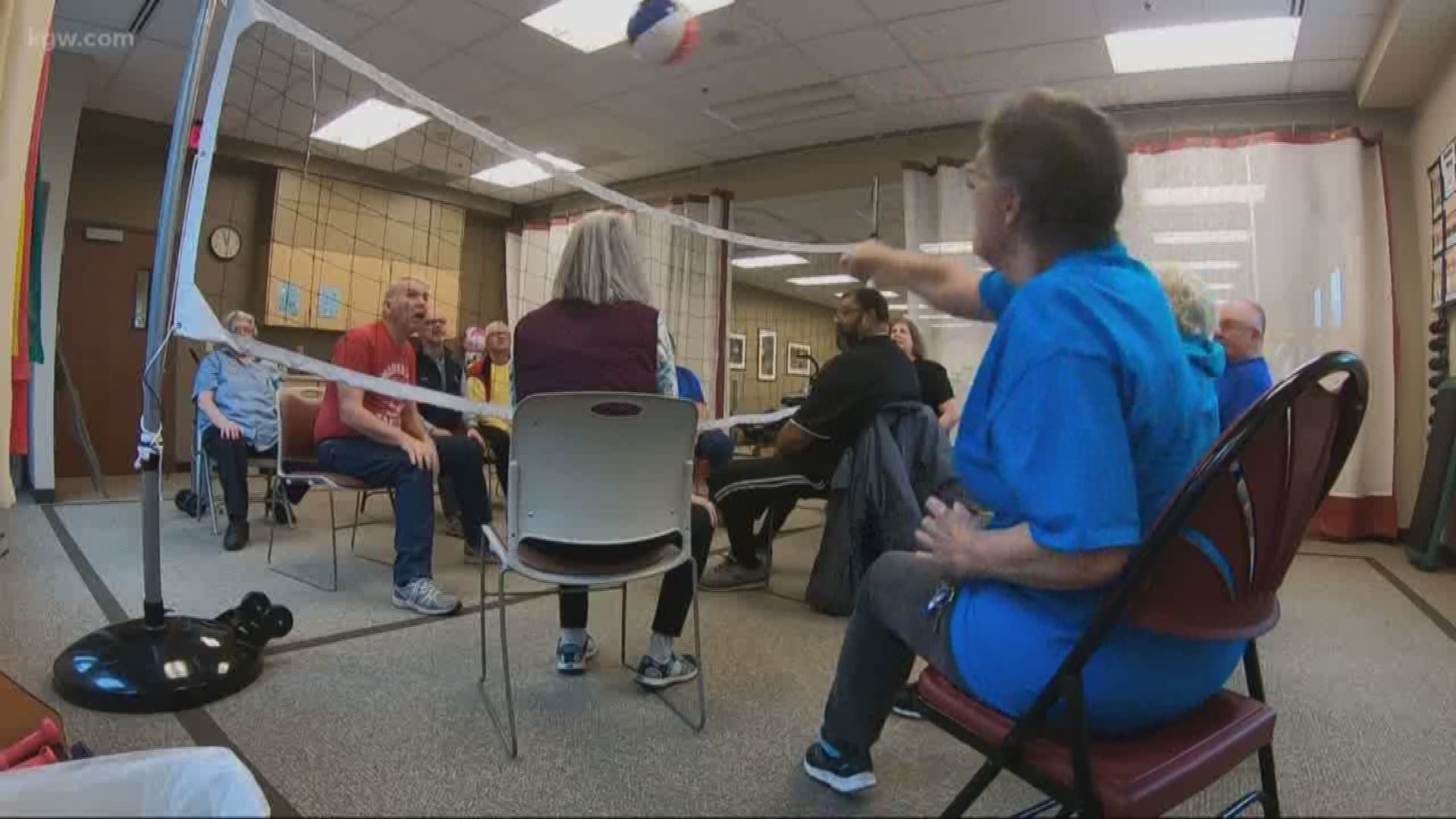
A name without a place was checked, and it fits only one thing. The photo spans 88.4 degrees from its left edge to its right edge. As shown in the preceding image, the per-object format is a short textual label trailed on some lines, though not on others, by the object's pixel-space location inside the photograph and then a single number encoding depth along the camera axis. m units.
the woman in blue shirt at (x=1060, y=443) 0.73
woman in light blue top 3.55
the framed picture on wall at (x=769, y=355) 13.63
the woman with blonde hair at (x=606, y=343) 1.78
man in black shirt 2.50
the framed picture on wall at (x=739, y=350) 12.46
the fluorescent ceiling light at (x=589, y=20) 3.98
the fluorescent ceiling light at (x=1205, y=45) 3.88
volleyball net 5.49
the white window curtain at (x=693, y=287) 6.27
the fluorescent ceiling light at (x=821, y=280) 11.57
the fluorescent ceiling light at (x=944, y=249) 5.13
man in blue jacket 1.99
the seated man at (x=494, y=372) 4.40
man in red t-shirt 2.44
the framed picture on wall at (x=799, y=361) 14.07
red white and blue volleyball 3.60
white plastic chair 1.53
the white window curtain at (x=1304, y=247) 4.19
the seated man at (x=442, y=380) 3.72
